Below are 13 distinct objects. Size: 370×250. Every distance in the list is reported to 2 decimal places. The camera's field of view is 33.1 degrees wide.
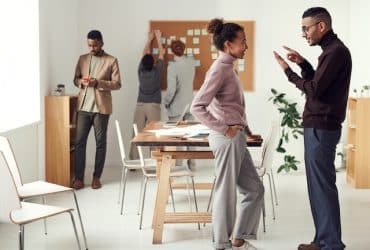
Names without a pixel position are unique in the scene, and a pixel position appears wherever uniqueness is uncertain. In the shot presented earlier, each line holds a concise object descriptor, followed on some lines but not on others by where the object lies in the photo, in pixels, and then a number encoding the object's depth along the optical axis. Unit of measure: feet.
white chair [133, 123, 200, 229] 16.58
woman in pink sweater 12.85
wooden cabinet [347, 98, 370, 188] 21.86
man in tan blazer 21.83
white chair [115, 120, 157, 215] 17.58
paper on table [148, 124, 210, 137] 15.15
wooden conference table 13.93
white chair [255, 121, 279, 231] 16.84
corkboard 26.43
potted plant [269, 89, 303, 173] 25.02
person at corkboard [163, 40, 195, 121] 24.80
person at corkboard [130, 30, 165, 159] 25.12
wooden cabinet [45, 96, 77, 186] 21.67
